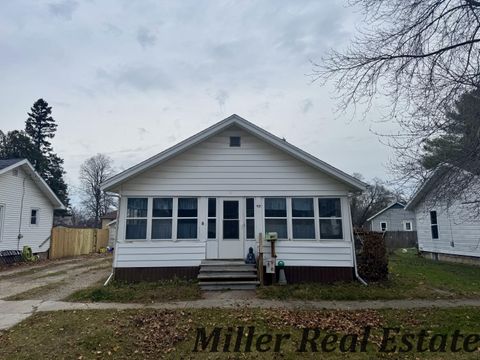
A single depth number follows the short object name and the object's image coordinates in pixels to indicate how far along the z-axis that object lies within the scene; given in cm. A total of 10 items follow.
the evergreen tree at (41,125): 3709
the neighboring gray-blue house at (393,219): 3943
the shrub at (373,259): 1070
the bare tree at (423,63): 646
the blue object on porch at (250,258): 1052
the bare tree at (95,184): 5144
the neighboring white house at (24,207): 1722
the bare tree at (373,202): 3965
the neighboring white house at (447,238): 1584
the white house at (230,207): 1067
